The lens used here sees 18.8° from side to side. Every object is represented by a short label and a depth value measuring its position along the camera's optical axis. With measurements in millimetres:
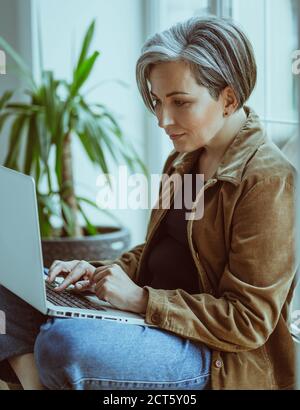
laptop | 1459
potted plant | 2464
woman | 1468
